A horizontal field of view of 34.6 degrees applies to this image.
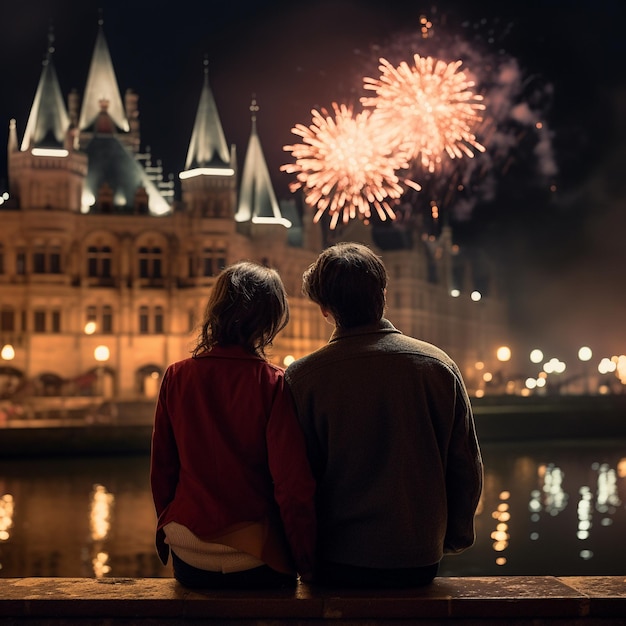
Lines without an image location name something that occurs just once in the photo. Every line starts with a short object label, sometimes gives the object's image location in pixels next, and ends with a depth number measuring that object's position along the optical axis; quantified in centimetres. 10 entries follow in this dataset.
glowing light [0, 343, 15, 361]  3684
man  333
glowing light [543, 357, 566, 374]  5181
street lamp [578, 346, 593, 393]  4897
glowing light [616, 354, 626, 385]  4804
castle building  3828
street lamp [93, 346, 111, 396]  3634
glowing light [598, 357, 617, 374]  5134
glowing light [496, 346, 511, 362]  4769
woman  327
